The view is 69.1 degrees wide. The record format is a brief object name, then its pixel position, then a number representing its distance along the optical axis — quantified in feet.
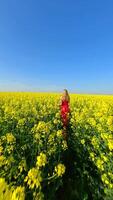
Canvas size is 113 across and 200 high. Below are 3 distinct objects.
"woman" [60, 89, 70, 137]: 7.68
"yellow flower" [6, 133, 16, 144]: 5.10
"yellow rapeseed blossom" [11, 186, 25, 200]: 1.72
